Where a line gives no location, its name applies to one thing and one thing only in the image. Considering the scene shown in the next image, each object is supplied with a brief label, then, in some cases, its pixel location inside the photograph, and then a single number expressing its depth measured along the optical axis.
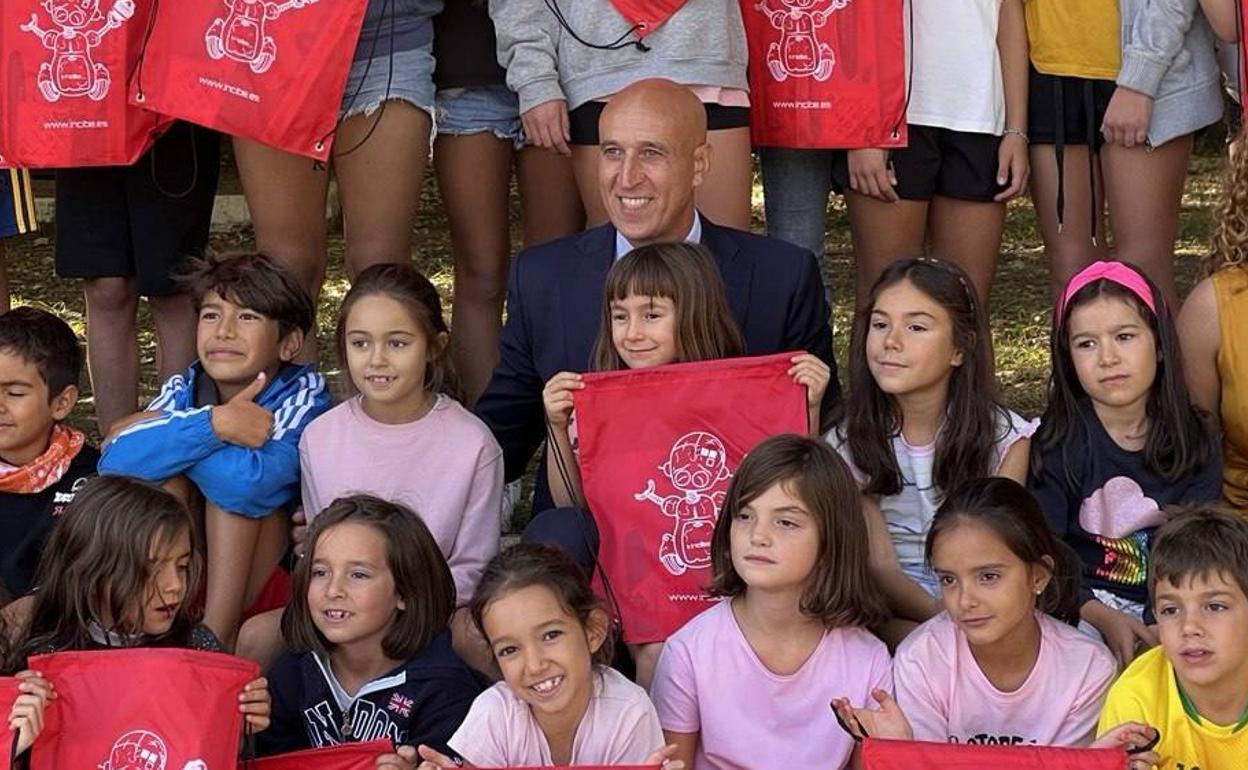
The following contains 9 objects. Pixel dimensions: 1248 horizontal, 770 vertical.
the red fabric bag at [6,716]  3.62
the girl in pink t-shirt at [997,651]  3.90
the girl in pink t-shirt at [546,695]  3.81
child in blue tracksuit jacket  4.50
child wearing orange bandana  4.57
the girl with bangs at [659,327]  4.32
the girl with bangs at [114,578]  4.04
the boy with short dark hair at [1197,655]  3.58
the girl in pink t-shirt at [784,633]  3.96
